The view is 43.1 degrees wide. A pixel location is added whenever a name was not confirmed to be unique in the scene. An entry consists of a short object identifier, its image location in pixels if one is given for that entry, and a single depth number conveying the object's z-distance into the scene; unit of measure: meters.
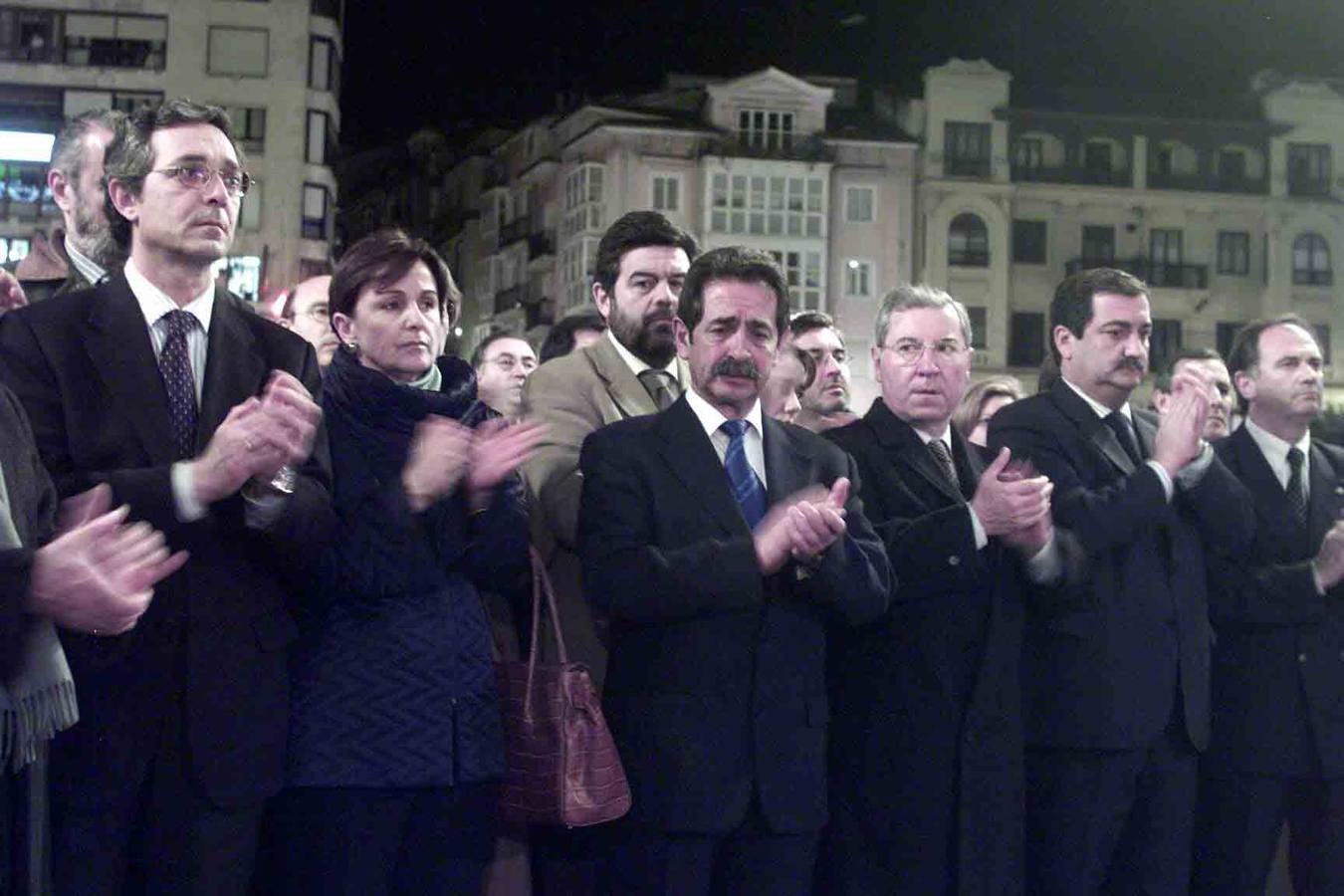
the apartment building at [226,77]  31.38
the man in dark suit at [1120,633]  4.25
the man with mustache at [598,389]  3.91
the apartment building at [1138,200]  36.84
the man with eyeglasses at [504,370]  6.00
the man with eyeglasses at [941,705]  3.98
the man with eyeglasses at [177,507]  3.04
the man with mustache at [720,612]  3.56
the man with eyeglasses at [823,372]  5.75
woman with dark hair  3.32
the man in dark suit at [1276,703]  4.63
